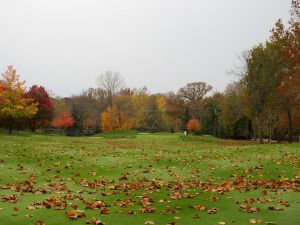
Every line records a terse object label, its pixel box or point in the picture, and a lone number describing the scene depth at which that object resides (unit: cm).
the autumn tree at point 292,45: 2828
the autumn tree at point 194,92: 11019
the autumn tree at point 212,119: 8628
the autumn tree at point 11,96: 5400
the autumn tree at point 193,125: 9056
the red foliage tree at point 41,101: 7316
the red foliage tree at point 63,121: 9078
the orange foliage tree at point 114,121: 8856
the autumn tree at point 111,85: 10450
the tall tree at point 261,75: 4566
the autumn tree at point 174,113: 10419
